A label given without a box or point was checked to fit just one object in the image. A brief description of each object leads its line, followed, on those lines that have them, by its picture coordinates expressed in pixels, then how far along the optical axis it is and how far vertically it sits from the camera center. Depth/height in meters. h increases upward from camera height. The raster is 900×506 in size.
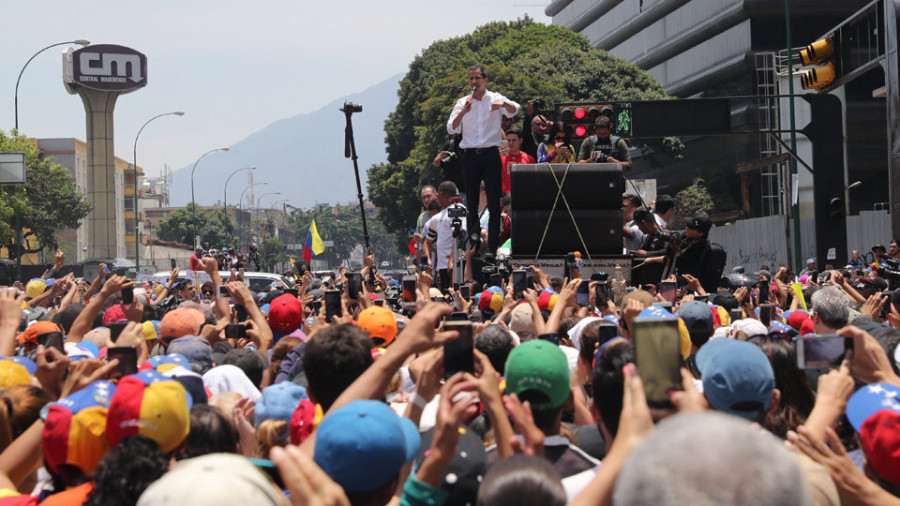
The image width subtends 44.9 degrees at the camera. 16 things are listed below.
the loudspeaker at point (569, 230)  12.99 +0.37
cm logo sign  77.12 +14.50
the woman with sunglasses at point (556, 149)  15.65 +1.63
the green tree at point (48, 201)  64.00 +4.35
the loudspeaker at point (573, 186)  12.91 +0.90
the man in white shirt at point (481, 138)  12.52 +1.47
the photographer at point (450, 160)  13.97 +1.34
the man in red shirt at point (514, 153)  15.43 +1.57
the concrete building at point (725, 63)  57.75 +11.59
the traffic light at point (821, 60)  19.80 +3.59
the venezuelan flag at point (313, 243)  26.55 +0.61
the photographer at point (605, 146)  14.50 +1.55
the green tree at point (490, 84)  51.31 +8.98
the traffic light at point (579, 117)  17.83 +2.39
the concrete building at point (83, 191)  101.44 +8.29
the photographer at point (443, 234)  13.55 +0.38
